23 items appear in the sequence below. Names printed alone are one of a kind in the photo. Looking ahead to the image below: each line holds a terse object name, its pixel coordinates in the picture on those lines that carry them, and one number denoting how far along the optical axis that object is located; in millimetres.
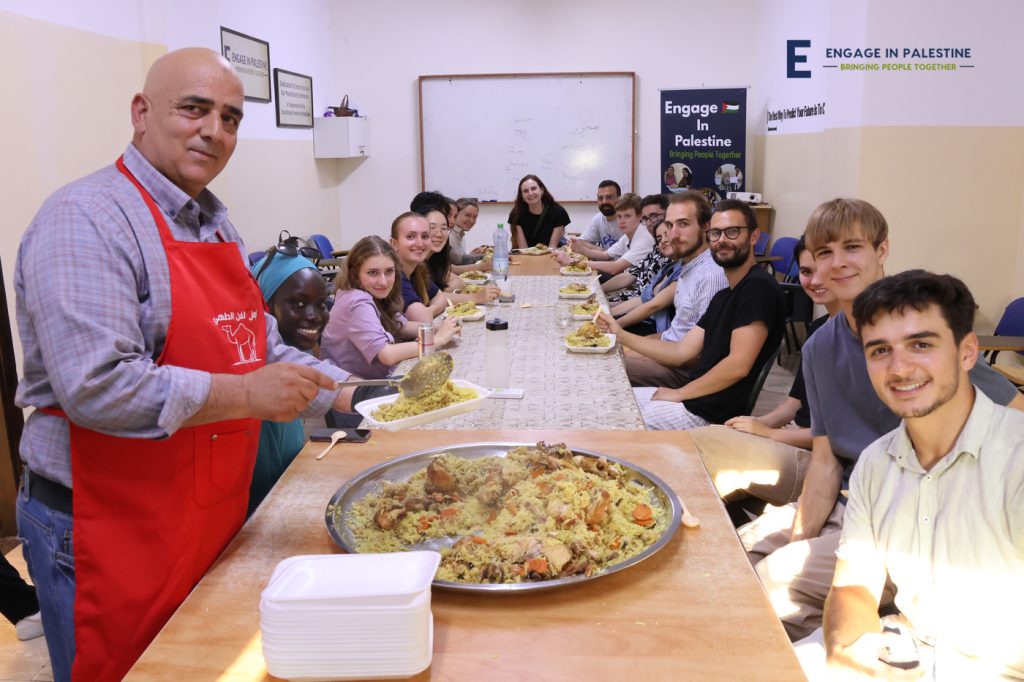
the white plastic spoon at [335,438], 2094
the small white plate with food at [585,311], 4168
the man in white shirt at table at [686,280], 4047
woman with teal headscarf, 2949
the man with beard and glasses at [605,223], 7922
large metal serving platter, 1373
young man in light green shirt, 1630
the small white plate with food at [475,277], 5797
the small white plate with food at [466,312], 4188
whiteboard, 9258
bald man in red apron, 1411
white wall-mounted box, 8609
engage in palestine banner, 8742
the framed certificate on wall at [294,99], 7637
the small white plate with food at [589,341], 3385
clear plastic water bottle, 5586
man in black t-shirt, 3371
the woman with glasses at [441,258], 5539
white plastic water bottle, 2776
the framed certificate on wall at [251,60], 6492
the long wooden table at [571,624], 1216
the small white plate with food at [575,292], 4879
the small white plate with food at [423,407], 2014
